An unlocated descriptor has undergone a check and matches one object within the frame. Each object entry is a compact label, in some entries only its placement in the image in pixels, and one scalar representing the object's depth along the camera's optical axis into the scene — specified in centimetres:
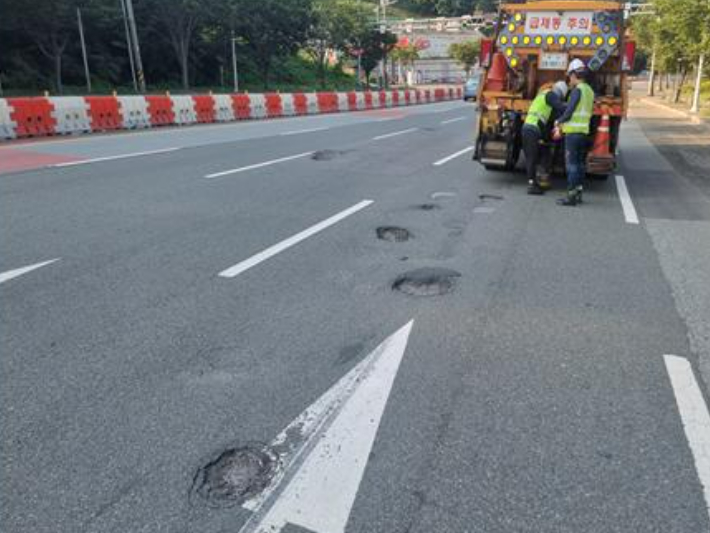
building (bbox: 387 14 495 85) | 9562
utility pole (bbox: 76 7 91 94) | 3216
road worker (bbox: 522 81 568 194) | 821
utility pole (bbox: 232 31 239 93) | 4325
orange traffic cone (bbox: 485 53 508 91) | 988
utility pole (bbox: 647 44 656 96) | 4919
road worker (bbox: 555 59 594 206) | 778
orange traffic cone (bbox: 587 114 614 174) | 870
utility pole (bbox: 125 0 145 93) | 2811
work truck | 884
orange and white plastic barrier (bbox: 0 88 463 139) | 1419
